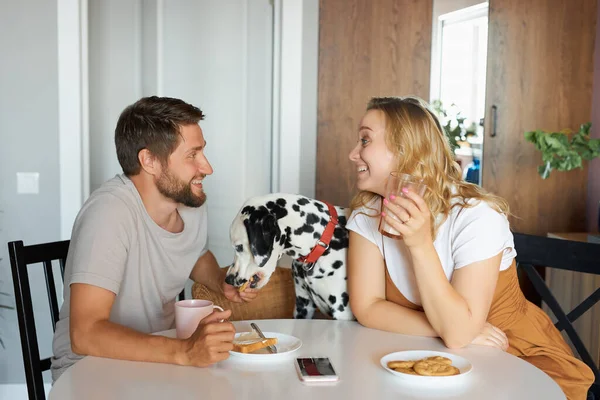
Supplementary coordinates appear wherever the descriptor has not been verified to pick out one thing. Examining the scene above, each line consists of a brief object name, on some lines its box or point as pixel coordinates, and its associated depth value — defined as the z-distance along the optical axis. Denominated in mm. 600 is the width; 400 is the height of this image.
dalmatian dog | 1962
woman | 1687
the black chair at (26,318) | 1704
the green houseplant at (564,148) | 3451
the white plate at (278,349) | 1453
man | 1702
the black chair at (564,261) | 1877
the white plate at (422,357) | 1328
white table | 1274
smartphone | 1335
